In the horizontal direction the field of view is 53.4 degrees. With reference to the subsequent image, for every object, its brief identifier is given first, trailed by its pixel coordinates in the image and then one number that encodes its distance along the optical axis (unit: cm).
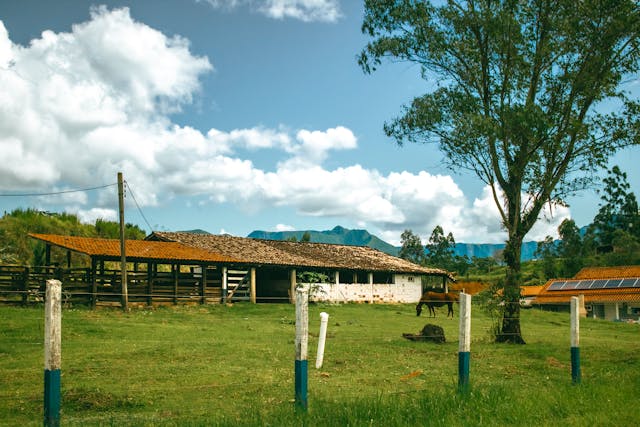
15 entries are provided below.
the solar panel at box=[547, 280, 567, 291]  5900
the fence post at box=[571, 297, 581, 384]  1102
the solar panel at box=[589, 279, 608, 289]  5475
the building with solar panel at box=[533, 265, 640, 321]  5150
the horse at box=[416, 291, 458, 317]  3347
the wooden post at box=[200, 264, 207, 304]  3534
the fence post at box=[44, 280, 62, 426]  589
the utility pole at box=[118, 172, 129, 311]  2933
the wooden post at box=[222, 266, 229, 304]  3669
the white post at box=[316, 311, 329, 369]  1289
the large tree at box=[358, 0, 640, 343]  1938
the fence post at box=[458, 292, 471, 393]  898
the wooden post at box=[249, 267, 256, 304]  3758
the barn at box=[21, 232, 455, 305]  3228
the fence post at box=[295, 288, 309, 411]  694
